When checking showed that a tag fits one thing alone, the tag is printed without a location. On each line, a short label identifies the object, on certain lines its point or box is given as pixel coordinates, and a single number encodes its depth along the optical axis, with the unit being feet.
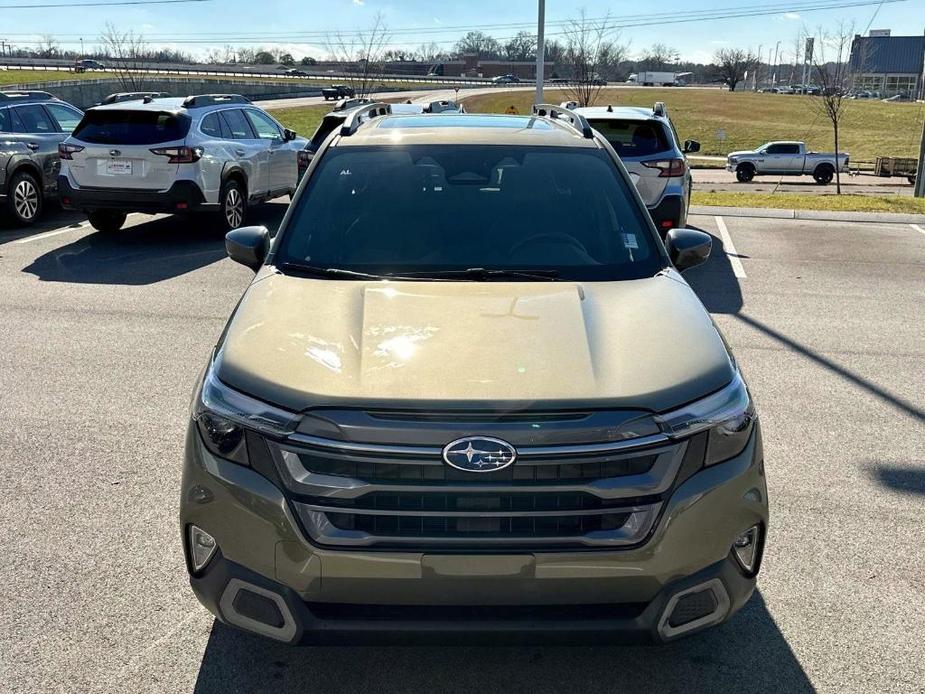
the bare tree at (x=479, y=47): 554.46
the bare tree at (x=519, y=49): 520.22
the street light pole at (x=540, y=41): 69.15
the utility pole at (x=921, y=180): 68.65
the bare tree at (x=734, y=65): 468.75
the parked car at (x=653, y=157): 33.55
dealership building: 456.04
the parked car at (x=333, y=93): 179.85
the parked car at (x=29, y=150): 39.19
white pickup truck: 131.03
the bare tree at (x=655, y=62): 566.77
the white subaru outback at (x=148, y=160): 35.47
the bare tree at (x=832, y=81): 113.60
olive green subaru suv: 8.32
